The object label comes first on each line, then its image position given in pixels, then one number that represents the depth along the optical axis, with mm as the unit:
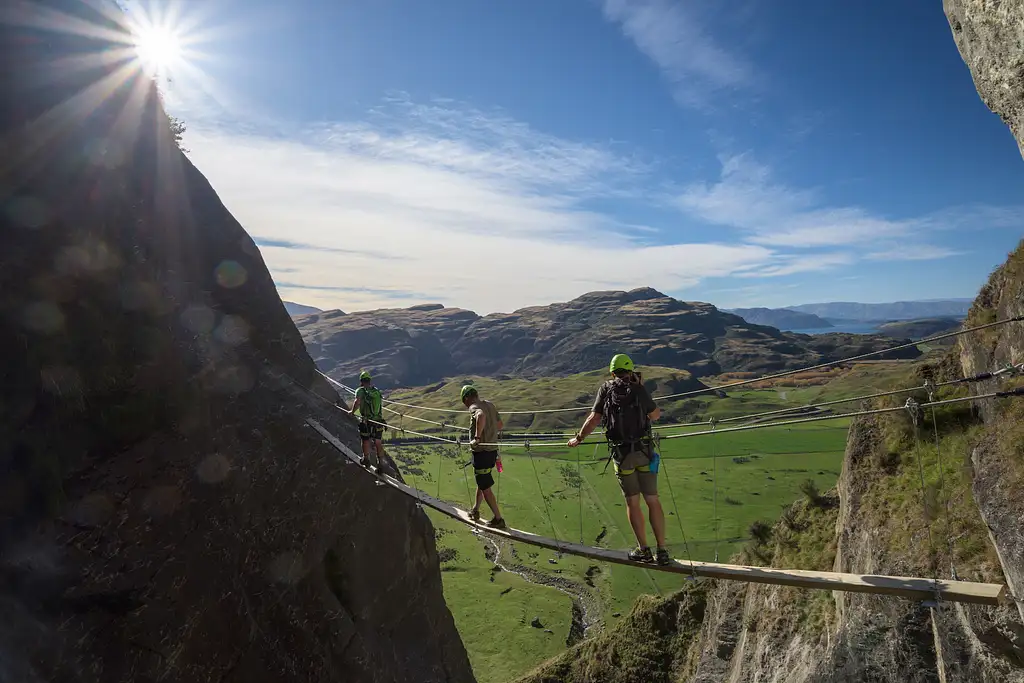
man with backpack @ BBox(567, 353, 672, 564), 7984
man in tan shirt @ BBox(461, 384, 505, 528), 10594
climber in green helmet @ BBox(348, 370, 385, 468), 15234
